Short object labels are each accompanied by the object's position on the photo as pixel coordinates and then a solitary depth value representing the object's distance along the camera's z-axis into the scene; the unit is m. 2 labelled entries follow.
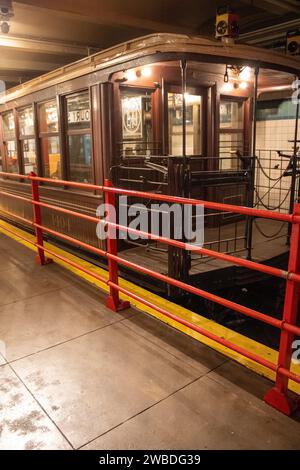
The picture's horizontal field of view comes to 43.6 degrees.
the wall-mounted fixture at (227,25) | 4.29
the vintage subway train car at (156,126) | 3.86
